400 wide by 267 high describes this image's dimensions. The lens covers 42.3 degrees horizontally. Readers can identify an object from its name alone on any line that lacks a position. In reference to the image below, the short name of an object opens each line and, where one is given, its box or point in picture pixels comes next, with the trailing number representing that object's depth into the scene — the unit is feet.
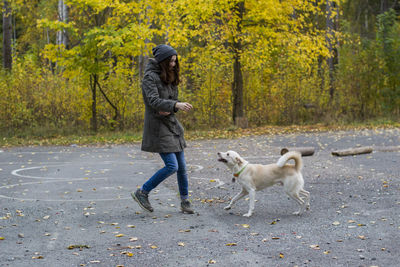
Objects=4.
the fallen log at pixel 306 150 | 38.68
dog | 21.49
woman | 20.49
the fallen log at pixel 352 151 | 39.15
